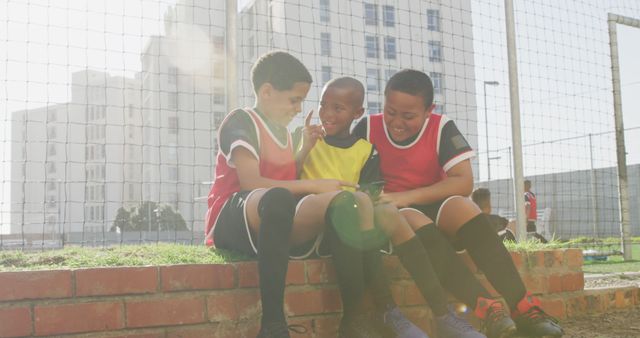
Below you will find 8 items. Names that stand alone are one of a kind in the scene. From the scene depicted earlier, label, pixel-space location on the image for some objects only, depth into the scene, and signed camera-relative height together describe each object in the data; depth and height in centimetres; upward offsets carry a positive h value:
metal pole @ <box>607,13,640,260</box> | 602 +76
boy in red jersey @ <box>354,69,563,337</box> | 234 +7
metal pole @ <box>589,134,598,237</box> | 605 +20
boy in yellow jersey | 217 -23
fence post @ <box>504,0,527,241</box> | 423 +55
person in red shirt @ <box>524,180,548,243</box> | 1034 -14
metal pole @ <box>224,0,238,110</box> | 327 +78
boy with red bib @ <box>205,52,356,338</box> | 202 +7
